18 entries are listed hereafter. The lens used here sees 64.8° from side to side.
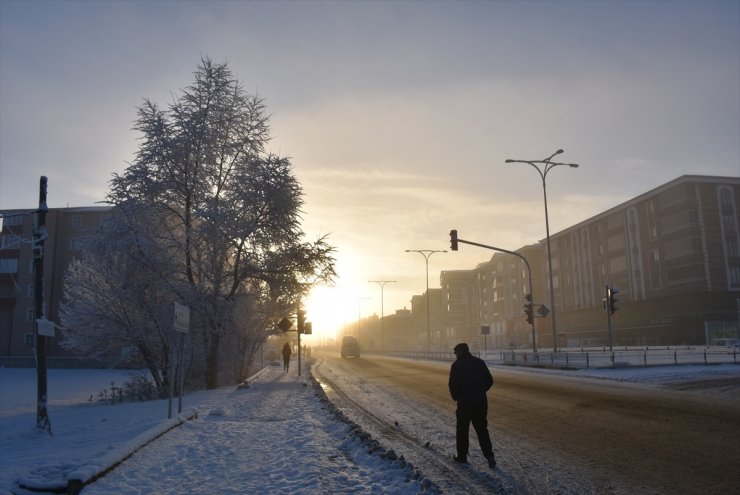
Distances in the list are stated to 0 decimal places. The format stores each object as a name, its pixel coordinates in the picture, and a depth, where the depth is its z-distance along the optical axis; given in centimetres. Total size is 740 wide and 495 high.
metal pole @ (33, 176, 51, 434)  1414
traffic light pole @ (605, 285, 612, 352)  2906
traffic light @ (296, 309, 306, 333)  2809
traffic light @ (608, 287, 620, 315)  2883
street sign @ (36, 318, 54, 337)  1366
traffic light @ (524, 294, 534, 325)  3500
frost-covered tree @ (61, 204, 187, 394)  2077
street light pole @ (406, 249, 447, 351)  6938
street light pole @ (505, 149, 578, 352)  3512
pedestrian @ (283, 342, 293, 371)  3815
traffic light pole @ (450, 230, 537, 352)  3293
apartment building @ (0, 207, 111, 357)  6588
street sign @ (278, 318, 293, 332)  2560
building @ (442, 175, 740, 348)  6781
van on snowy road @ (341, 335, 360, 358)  6944
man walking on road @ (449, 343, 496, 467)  820
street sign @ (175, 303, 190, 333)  1243
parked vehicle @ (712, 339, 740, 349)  5091
